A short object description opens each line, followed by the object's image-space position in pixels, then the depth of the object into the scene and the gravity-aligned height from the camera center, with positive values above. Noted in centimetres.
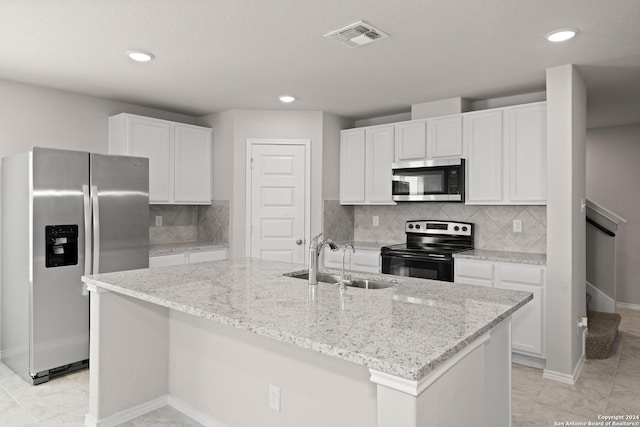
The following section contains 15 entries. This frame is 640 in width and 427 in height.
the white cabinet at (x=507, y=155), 364 +52
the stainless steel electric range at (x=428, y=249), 390 -39
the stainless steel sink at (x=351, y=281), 245 -43
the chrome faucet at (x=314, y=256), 226 -26
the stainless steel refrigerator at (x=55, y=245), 311 -28
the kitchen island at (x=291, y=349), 129 -60
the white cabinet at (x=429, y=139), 414 +76
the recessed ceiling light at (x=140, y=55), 300 +116
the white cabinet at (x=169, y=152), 426 +65
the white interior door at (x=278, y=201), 479 +12
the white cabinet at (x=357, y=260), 444 -55
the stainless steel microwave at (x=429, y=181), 408 +32
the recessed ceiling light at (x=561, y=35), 259 +114
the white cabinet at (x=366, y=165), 468 +55
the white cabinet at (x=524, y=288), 341 -65
